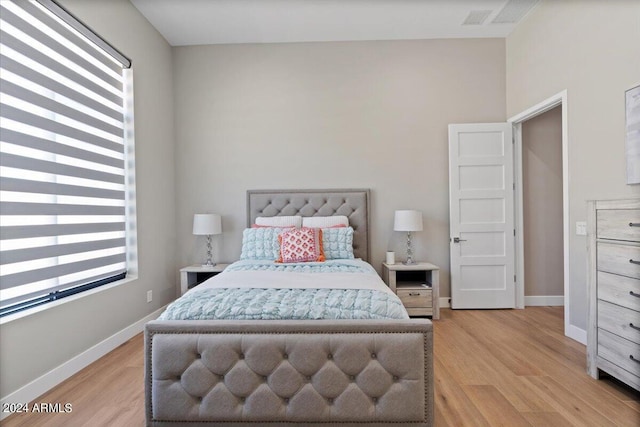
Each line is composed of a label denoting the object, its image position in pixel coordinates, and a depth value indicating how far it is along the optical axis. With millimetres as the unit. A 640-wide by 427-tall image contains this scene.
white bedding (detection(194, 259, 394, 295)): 2307
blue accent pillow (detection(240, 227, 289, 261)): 3412
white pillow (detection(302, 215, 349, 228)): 3730
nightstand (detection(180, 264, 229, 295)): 3674
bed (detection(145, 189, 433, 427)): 1675
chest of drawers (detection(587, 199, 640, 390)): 1933
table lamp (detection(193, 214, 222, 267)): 3746
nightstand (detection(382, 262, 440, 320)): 3555
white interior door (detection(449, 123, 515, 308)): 3824
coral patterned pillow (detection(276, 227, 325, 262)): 3262
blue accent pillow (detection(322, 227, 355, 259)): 3465
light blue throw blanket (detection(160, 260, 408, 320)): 1843
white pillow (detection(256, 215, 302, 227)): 3736
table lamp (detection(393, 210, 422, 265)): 3662
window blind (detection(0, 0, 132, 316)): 2004
